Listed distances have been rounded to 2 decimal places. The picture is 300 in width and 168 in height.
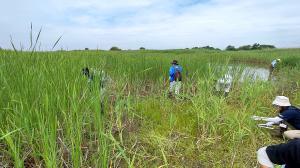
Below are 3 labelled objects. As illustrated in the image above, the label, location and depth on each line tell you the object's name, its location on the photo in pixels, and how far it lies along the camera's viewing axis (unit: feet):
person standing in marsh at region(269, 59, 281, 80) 22.62
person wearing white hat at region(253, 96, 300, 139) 8.44
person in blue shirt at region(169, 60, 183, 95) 13.83
